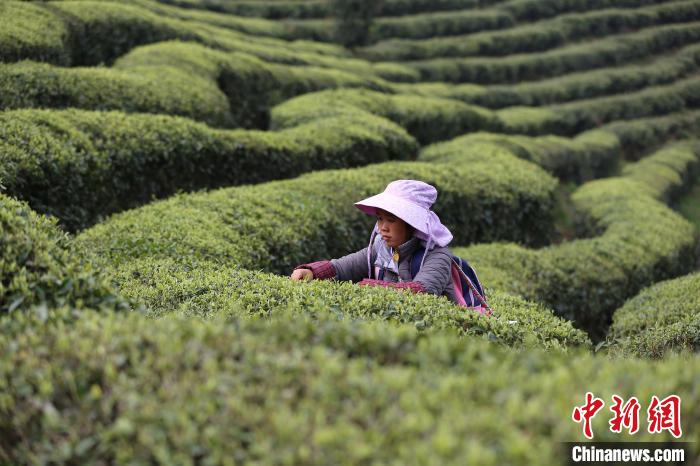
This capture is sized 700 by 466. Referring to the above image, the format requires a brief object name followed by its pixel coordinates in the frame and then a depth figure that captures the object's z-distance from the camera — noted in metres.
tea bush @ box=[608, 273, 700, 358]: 6.84
